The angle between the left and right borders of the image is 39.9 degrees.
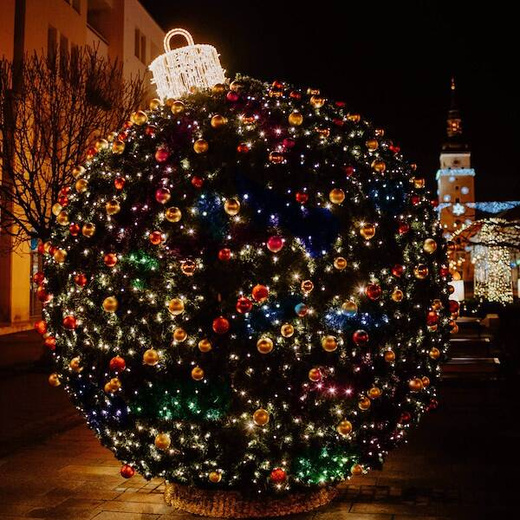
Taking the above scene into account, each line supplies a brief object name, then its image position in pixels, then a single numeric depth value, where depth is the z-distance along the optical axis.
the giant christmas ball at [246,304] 5.12
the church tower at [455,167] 112.94
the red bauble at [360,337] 5.17
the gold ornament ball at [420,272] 5.67
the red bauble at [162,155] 5.46
